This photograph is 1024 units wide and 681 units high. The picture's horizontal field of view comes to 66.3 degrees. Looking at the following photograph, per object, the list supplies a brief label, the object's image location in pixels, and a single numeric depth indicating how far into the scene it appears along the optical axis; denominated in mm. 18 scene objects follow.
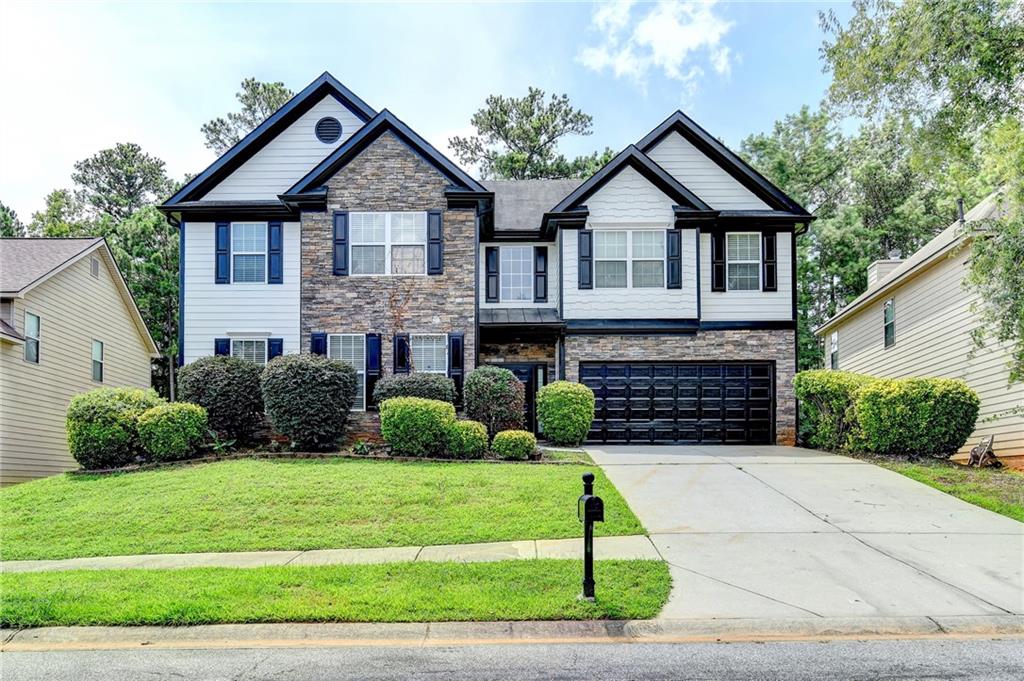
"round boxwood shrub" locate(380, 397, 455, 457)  15062
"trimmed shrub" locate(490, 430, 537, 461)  15141
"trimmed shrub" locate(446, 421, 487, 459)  15055
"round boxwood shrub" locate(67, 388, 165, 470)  14641
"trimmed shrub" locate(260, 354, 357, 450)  15758
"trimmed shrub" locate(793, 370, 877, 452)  16438
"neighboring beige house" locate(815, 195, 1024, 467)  15860
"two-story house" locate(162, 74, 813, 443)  18406
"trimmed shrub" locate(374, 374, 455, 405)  16828
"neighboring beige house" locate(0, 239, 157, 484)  17672
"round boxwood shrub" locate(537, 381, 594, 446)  17141
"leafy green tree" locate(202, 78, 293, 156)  38125
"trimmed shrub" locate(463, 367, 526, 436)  16781
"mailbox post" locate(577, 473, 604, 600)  6853
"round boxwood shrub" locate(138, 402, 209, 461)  14914
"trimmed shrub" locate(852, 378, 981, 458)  14648
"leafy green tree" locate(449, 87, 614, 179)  37188
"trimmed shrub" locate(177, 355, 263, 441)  16422
